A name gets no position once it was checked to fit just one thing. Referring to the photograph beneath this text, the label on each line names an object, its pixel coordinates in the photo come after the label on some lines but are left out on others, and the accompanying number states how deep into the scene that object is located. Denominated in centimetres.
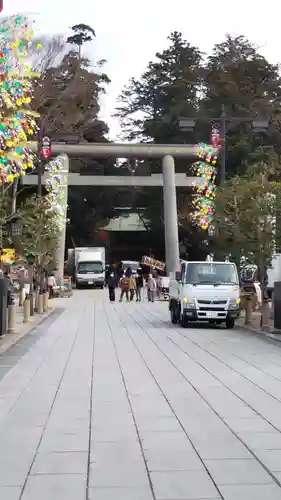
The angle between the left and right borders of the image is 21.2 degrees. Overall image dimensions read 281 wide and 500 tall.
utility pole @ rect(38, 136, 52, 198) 3907
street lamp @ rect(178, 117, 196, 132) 2284
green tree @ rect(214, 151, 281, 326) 2184
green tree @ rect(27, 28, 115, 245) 4884
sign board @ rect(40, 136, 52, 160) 3947
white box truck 5838
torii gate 4903
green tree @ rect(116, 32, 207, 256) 6444
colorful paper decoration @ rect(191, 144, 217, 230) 3129
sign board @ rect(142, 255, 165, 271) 5437
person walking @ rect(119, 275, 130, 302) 3862
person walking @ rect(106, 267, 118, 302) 3747
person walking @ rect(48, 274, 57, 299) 4109
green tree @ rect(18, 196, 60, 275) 2977
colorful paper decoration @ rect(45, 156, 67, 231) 4432
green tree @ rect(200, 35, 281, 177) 5825
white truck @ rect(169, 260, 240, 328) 2097
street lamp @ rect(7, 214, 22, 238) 3296
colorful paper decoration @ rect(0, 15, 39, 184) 1160
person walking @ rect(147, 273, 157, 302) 3866
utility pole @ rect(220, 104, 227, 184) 2477
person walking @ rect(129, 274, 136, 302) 3922
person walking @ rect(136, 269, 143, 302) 4041
